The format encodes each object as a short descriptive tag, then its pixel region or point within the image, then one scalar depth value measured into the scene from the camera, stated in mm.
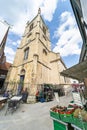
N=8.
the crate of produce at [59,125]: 1929
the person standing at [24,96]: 6344
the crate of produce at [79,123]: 1576
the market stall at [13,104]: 4215
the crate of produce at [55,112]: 2171
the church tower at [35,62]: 8099
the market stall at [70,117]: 1652
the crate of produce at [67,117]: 1867
